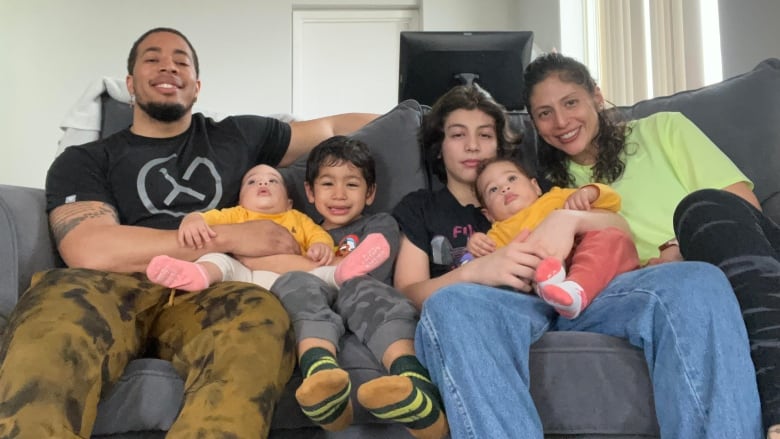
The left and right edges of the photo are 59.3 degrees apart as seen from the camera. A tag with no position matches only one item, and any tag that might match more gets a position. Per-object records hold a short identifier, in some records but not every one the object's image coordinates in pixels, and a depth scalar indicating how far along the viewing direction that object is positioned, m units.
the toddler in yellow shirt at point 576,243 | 1.21
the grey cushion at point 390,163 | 1.88
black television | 2.49
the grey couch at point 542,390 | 1.16
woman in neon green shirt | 1.60
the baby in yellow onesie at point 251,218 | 1.35
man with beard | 1.04
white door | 4.83
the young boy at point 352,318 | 1.03
